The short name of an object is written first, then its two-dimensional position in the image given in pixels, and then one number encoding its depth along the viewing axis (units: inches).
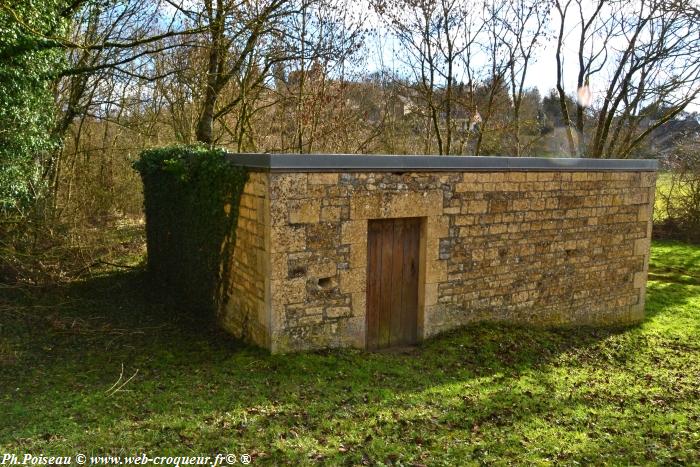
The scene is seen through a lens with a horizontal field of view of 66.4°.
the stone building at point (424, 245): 265.3
